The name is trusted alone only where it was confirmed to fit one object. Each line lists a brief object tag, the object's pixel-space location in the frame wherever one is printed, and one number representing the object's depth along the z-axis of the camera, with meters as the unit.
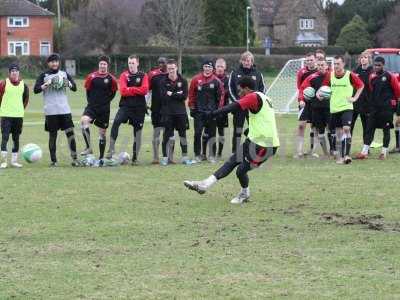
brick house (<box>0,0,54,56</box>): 83.56
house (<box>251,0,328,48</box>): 100.38
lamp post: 79.62
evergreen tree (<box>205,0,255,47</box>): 79.00
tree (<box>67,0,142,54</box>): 72.75
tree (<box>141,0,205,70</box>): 72.19
